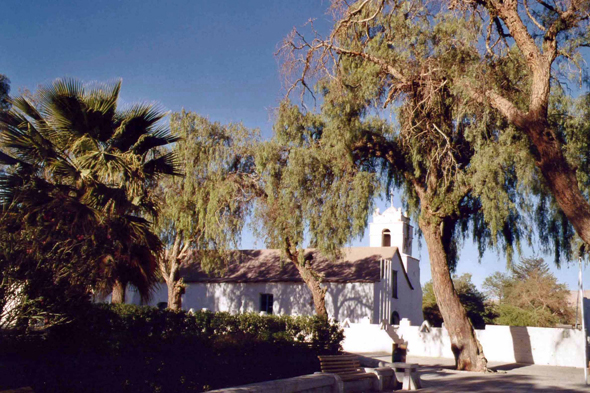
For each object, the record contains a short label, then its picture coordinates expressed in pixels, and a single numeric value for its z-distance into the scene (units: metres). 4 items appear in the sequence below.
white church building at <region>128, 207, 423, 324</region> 36.22
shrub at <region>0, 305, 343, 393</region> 6.71
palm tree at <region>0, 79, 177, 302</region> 9.23
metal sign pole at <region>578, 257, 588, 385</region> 13.60
